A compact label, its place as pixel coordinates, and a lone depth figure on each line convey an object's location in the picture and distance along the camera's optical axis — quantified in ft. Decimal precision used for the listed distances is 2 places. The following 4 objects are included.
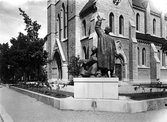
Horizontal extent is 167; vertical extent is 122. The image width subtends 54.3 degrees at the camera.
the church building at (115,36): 76.23
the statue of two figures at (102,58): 27.27
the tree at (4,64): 72.58
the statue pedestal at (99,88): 25.54
